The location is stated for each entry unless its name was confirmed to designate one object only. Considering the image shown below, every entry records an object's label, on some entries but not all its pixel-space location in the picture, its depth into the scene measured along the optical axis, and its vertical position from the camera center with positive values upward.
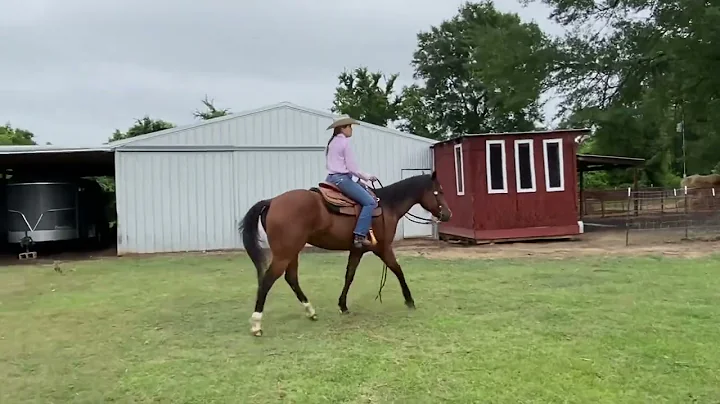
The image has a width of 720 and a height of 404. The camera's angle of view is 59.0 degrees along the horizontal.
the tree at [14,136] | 37.94 +5.61
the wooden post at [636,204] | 15.38 -0.14
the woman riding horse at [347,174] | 6.36 +0.34
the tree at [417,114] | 41.25 +5.99
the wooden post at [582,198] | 23.69 +0.09
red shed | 14.46 +0.43
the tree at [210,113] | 42.84 +6.72
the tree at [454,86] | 39.88 +7.73
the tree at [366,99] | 41.03 +7.15
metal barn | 14.80 +1.01
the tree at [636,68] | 17.36 +3.93
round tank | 14.99 +0.17
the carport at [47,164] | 13.73 +1.40
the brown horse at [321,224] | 5.98 -0.15
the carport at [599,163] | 19.52 +1.20
